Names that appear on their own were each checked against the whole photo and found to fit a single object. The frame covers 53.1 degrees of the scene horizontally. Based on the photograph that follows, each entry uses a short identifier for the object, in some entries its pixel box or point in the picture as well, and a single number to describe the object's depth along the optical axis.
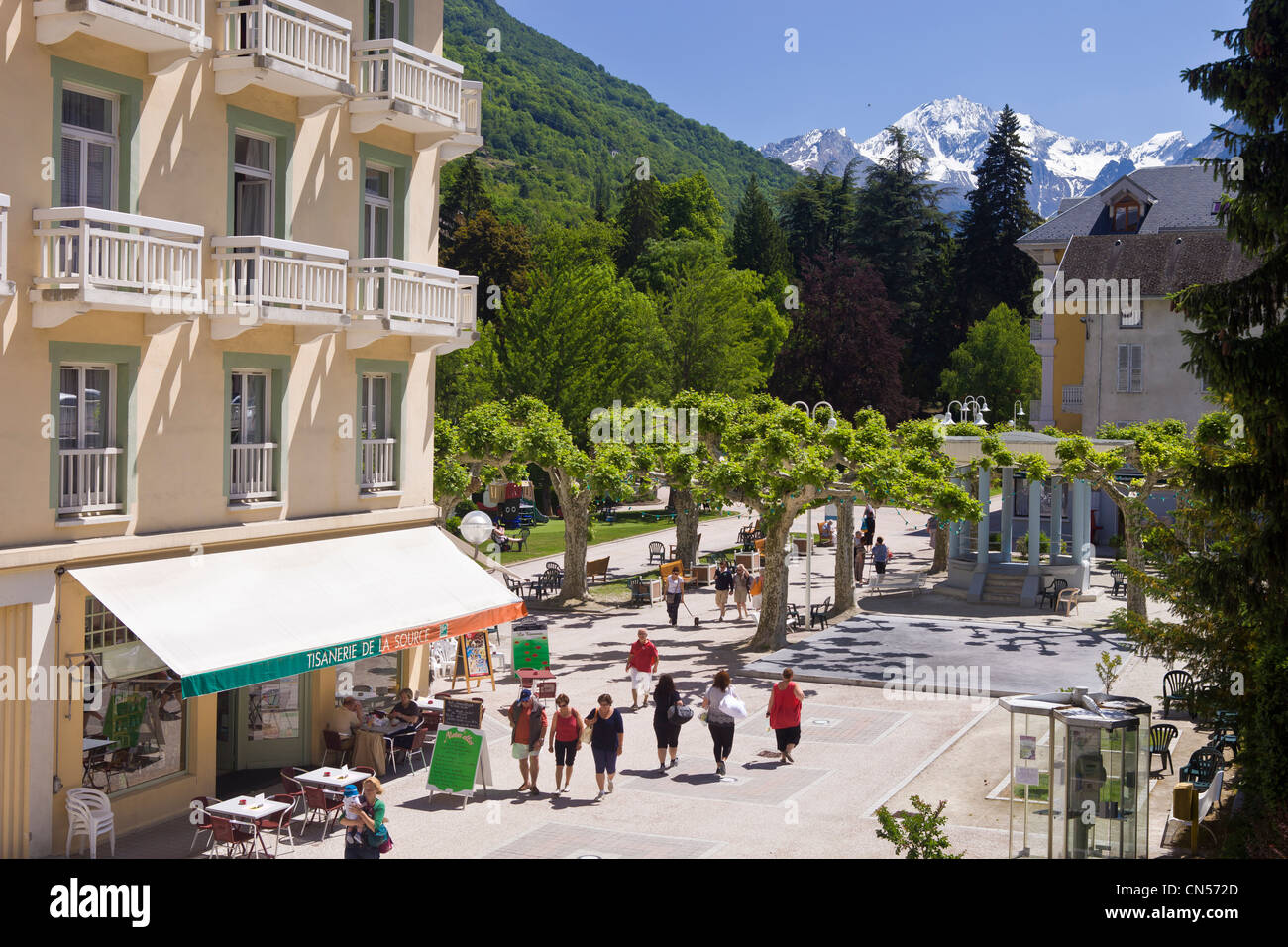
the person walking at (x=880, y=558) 43.03
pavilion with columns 40.38
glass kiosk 15.43
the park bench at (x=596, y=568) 42.88
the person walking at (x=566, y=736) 19.58
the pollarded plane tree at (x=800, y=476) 30.19
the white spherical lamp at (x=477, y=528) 26.84
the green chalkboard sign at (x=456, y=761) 19.14
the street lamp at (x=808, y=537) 31.33
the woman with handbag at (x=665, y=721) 21.00
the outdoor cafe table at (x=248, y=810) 16.67
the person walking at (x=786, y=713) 21.47
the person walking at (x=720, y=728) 20.78
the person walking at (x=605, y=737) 19.39
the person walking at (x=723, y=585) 36.69
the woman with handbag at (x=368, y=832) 14.73
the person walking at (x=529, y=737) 19.67
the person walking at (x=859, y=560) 43.64
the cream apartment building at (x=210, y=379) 16.30
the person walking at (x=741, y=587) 35.59
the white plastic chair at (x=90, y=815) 16.34
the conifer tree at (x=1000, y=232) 96.94
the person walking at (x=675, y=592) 34.88
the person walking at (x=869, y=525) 50.22
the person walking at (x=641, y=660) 25.45
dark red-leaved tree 78.69
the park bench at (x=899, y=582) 42.78
